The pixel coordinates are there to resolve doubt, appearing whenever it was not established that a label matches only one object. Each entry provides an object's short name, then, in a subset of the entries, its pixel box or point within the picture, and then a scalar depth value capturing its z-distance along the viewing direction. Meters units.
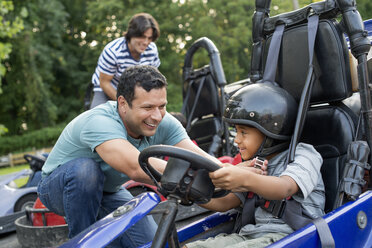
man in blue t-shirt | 2.13
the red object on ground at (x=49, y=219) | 3.91
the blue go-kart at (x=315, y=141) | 1.50
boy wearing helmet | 1.83
